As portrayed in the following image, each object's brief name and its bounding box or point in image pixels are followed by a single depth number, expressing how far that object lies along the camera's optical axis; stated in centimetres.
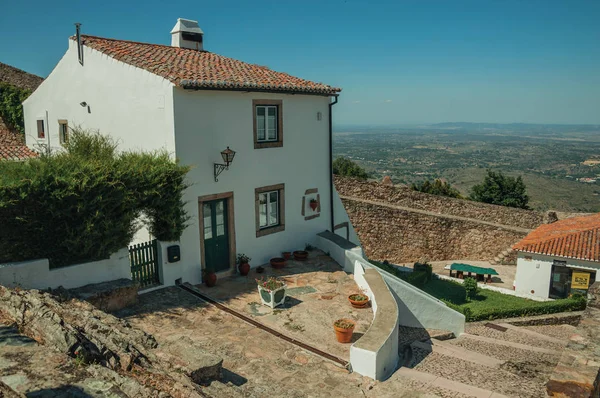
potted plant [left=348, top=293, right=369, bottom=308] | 1152
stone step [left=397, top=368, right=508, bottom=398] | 870
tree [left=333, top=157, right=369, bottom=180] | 3656
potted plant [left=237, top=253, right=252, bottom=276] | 1352
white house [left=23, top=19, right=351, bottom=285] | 1226
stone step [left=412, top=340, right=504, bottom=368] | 1084
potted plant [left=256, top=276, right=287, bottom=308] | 1122
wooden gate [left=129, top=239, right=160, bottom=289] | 1136
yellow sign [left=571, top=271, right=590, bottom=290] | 2023
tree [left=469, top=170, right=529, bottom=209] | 3484
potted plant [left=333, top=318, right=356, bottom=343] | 972
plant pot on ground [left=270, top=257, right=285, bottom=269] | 1426
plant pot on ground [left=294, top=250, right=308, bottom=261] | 1514
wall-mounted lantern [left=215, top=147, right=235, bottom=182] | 1270
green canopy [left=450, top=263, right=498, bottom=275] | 2313
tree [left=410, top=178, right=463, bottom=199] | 3356
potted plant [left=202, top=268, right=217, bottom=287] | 1254
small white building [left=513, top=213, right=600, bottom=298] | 2028
